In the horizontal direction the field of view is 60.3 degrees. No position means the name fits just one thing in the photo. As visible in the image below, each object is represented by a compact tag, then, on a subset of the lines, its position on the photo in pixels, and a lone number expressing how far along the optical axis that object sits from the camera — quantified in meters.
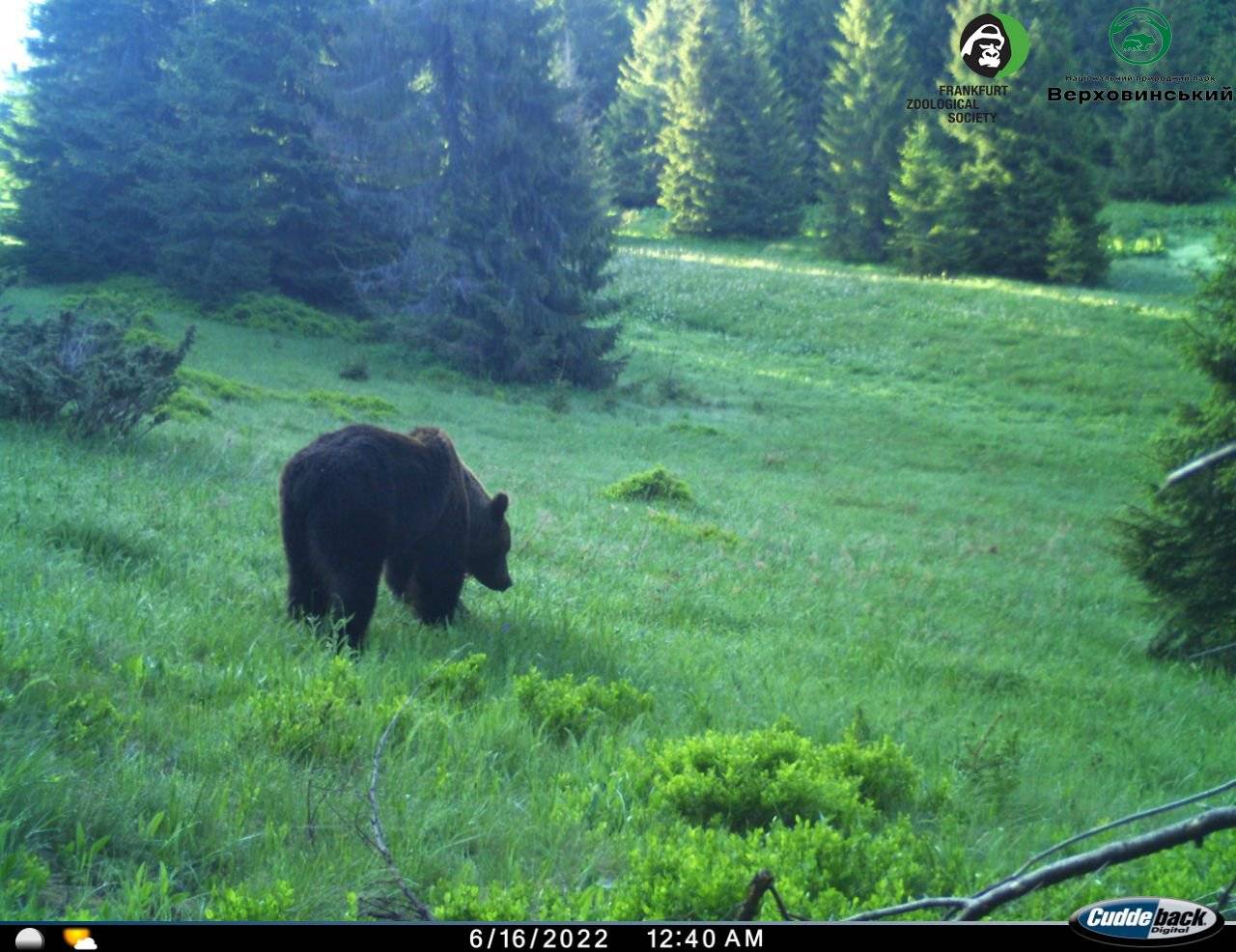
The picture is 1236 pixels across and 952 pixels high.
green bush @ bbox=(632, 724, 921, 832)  4.33
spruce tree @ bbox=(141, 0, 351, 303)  26.84
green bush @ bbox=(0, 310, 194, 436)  10.58
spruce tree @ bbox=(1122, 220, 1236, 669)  10.70
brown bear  6.24
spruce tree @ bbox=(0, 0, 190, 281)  29.47
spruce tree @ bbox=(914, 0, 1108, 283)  27.03
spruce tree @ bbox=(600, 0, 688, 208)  43.41
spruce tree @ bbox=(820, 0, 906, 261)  31.53
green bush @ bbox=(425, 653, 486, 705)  5.46
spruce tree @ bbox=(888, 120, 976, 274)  29.64
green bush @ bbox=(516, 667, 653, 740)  5.28
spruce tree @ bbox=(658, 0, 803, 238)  38.78
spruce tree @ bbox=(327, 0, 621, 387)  27.31
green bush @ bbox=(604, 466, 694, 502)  14.48
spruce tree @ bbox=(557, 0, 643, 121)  44.97
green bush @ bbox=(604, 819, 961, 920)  3.14
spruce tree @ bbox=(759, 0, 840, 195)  38.88
